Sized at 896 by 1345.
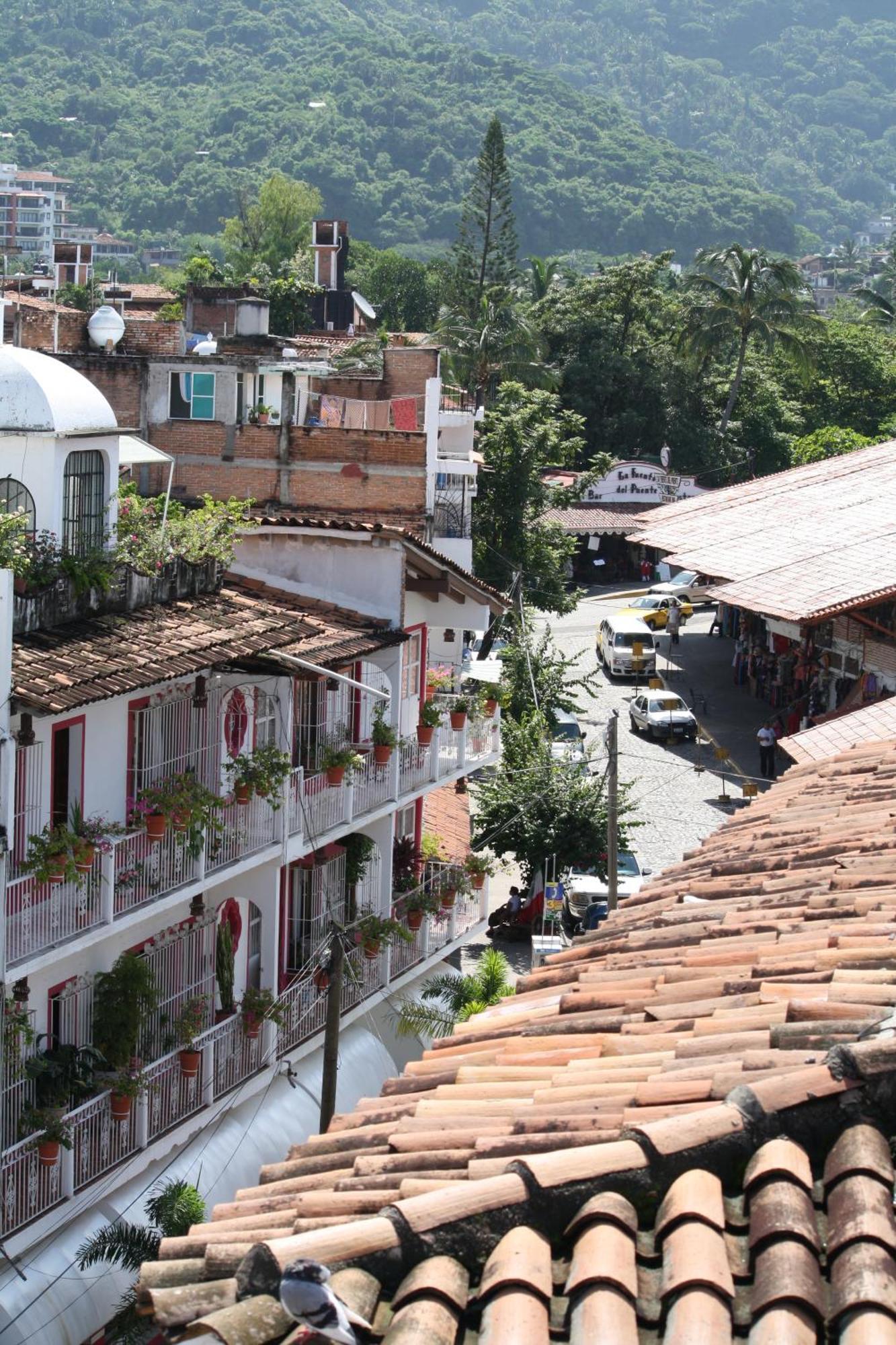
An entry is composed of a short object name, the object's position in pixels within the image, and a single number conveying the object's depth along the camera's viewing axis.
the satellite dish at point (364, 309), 105.00
